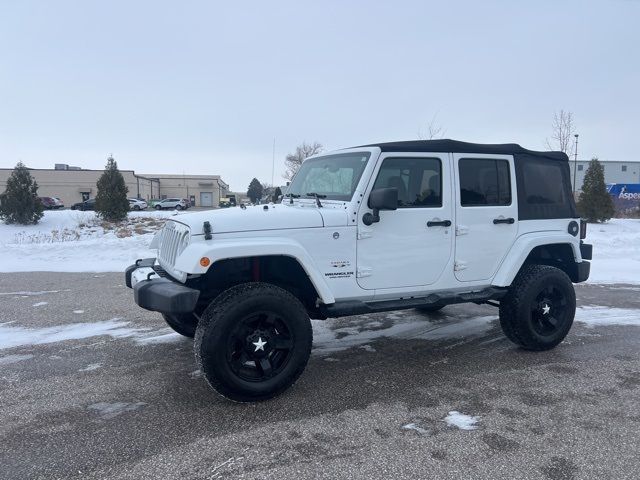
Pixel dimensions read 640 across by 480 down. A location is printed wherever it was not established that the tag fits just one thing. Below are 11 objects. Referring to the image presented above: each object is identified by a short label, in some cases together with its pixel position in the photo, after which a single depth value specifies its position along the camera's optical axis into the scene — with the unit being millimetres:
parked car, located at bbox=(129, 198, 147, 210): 46272
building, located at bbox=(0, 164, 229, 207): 60438
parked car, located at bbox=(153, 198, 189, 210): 51012
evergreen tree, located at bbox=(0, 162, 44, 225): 20641
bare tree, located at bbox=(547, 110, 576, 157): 21453
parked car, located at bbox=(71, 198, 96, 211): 42075
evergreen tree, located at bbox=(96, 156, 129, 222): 22297
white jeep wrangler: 3764
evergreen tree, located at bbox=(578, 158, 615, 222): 21422
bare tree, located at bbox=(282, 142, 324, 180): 41125
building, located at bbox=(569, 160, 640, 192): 60438
